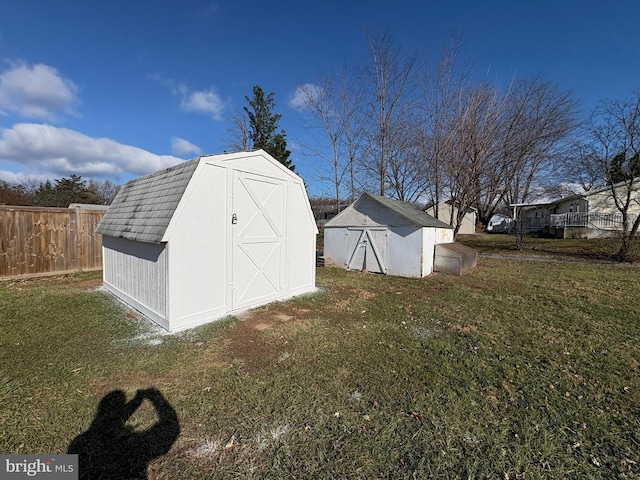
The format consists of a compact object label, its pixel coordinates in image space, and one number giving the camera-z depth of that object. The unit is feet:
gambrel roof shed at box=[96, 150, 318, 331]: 14.96
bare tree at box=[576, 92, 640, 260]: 41.39
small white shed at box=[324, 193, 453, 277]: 31.40
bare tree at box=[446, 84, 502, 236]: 45.55
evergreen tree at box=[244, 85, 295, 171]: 78.28
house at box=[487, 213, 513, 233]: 113.33
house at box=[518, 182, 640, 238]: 65.41
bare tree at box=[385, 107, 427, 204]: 49.42
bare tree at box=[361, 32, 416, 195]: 46.98
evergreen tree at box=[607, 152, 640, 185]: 44.19
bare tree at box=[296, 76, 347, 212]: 51.44
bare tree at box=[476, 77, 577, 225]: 48.88
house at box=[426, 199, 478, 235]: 108.06
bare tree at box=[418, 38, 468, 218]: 46.19
